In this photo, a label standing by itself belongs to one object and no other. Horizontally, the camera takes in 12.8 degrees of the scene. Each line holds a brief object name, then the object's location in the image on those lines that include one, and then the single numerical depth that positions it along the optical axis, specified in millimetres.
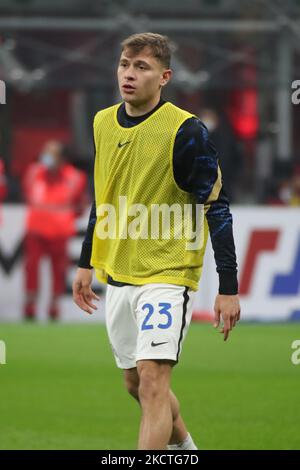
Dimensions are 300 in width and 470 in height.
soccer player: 7229
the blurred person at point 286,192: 19672
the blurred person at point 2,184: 18453
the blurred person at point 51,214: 17594
